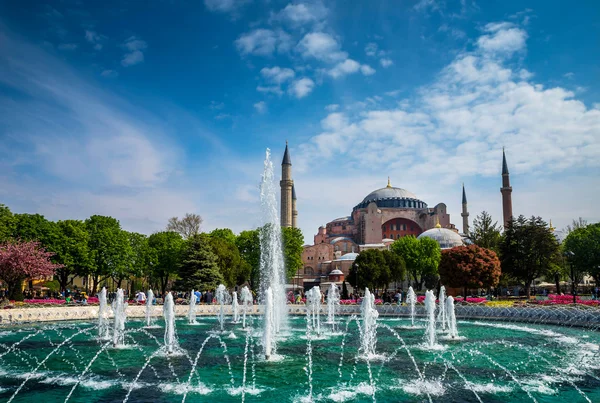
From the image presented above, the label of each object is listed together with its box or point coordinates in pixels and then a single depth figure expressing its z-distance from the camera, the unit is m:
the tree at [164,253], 36.34
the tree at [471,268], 28.33
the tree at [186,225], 44.16
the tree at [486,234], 41.50
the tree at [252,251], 42.00
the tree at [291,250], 42.34
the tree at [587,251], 34.72
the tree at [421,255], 44.03
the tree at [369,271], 35.59
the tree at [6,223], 28.45
